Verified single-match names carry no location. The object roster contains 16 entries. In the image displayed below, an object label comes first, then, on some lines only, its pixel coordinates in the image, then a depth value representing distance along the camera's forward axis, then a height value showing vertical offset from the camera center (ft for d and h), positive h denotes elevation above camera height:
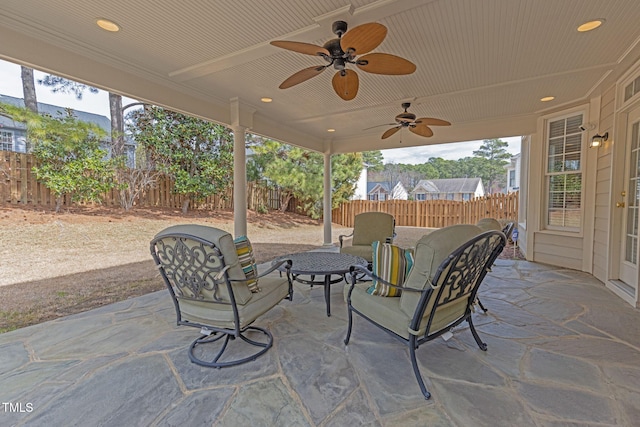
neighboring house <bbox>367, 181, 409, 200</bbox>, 81.87 +2.64
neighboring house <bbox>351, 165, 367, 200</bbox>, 44.66 +2.03
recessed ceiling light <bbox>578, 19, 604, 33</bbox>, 8.12 +5.10
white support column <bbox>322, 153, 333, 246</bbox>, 24.39 +0.17
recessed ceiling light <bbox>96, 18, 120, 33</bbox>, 8.14 +5.15
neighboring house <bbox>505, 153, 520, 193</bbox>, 41.75 +3.66
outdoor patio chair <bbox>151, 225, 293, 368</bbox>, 6.23 -2.08
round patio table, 9.64 -2.36
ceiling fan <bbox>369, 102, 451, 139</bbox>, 13.51 +3.83
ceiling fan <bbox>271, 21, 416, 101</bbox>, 6.64 +3.83
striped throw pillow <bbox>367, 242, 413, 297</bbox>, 7.04 -1.64
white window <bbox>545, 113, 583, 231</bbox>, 15.70 +1.55
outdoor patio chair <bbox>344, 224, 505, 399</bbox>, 5.72 -1.86
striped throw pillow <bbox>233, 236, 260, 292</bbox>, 7.43 -1.62
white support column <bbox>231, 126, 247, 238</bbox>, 15.81 +0.93
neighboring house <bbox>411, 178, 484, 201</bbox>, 76.18 +3.17
